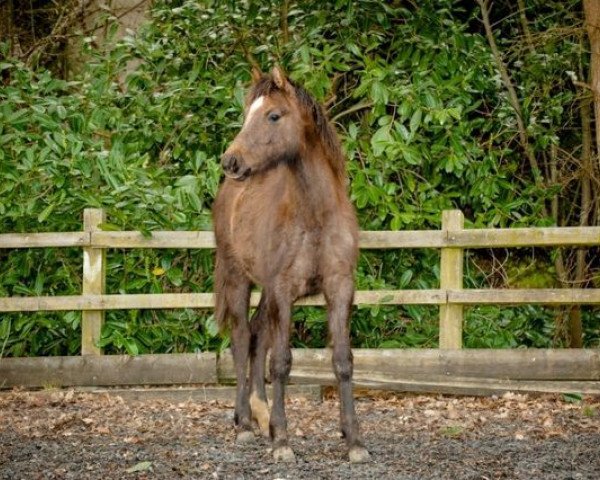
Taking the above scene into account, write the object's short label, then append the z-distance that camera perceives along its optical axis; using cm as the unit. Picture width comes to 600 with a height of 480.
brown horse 1109
